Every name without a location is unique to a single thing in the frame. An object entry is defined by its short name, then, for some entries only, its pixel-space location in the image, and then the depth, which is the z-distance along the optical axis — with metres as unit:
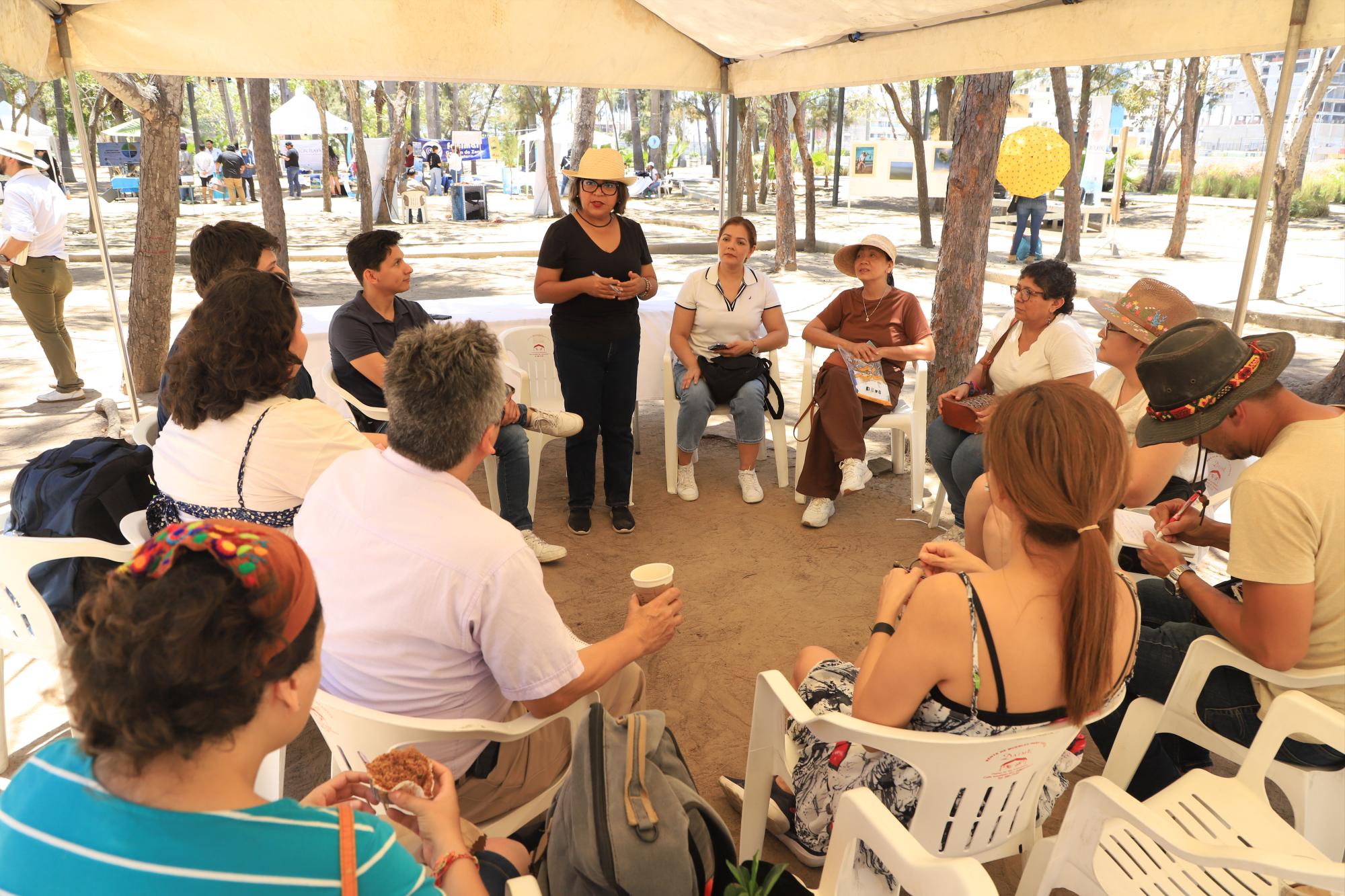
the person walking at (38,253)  5.79
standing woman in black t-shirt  3.94
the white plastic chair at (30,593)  2.15
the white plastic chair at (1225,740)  1.85
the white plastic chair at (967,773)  1.62
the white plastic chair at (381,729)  1.58
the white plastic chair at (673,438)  4.64
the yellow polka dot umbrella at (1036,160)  10.56
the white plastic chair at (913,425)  4.36
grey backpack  1.33
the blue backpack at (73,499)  2.25
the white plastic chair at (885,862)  1.13
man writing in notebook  1.74
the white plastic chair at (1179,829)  1.59
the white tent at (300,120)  24.69
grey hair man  1.61
